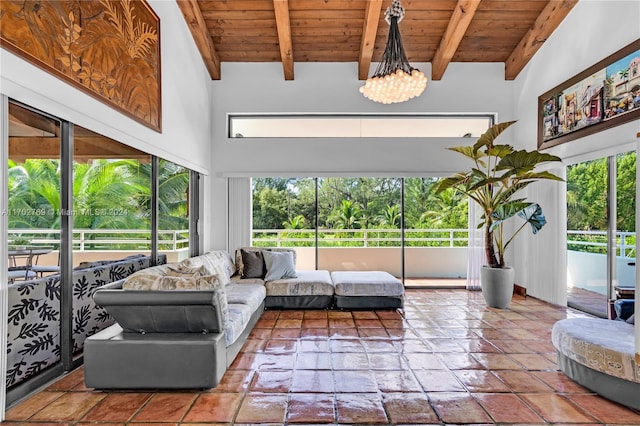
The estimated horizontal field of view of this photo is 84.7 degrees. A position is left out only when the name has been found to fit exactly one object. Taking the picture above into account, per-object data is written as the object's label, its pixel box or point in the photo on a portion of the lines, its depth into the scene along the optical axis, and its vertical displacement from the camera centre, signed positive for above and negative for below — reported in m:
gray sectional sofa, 2.57 -0.94
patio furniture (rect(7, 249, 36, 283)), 2.39 -0.38
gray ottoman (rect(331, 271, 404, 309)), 4.83 -1.12
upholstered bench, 2.37 -1.03
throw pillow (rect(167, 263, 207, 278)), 3.11 -0.57
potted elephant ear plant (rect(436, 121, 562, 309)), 4.73 +0.23
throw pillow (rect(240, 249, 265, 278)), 5.14 -0.78
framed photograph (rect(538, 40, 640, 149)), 3.91 +1.46
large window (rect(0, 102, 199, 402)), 2.47 -0.07
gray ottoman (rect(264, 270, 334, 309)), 4.86 -1.13
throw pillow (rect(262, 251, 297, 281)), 5.05 -0.77
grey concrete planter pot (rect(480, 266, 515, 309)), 4.98 -1.03
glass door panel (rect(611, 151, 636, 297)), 4.03 -0.07
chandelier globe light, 4.03 +1.66
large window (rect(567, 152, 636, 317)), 4.11 -0.21
